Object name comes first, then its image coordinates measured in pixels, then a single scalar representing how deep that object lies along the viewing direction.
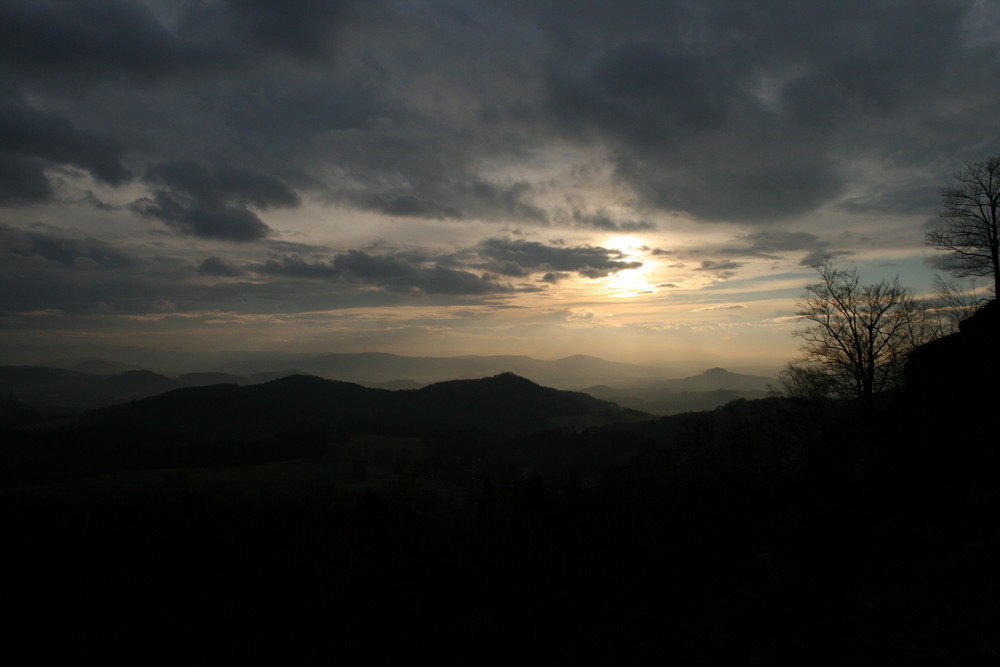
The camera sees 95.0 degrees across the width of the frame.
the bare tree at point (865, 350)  21.00
